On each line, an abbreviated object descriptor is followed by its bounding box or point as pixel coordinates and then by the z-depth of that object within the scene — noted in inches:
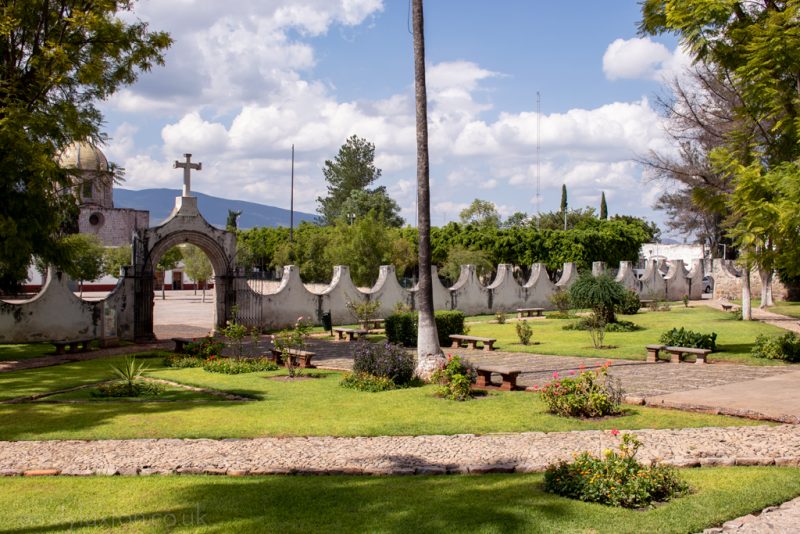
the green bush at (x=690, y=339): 672.4
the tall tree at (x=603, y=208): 3075.8
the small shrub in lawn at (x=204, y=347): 650.8
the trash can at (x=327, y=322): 947.1
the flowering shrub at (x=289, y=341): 594.5
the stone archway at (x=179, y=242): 836.0
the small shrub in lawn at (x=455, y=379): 443.8
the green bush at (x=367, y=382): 484.1
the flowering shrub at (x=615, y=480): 234.1
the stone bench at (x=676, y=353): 620.9
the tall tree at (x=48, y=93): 597.0
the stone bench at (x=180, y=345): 699.6
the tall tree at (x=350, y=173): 3147.1
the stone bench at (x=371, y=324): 948.7
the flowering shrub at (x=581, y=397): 383.6
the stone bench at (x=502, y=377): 481.1
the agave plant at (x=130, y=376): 473.7
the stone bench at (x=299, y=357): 602.5
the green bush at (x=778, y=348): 624.1
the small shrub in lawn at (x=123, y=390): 467.2
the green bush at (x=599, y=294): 903.1
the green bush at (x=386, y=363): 501.0
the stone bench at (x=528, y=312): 1198.0
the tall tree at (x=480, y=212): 2947.8
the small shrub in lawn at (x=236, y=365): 585.9
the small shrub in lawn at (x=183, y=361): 619.9
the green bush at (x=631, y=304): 1086.7
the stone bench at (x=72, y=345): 712.4
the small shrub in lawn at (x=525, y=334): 775.1
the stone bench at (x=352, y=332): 837.2
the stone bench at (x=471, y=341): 743.7
